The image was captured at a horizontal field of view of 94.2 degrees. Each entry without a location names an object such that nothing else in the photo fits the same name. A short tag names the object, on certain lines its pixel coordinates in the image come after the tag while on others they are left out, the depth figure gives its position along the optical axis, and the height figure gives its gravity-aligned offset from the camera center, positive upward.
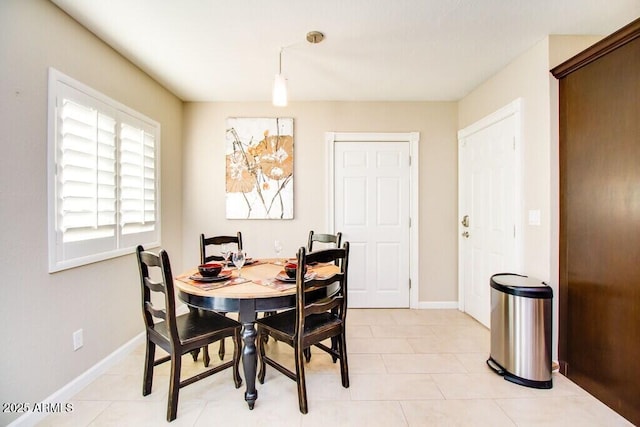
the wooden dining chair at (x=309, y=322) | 1.70 -0.71
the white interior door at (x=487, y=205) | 2.59 +0.09
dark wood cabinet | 1.69 -0.04
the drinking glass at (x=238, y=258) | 1.99 -0.30
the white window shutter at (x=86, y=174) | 1.89 +0.28
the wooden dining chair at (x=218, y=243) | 2.37 -0.26
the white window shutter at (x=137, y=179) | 2.48 +0.31
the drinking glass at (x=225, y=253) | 2.33 -0.31
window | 1.84 +0.28
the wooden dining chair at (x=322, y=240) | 2.35 -0.23
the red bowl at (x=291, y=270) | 1.94 -0.37
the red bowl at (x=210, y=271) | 1.94 -0.37
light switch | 2.30 -0.02
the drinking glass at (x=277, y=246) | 2.31 -0.25
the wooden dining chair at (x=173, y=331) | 1.65 -0.72
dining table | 1.69 -0.49
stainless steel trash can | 1.99 -0.81
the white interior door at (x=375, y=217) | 3.53 -0.03
